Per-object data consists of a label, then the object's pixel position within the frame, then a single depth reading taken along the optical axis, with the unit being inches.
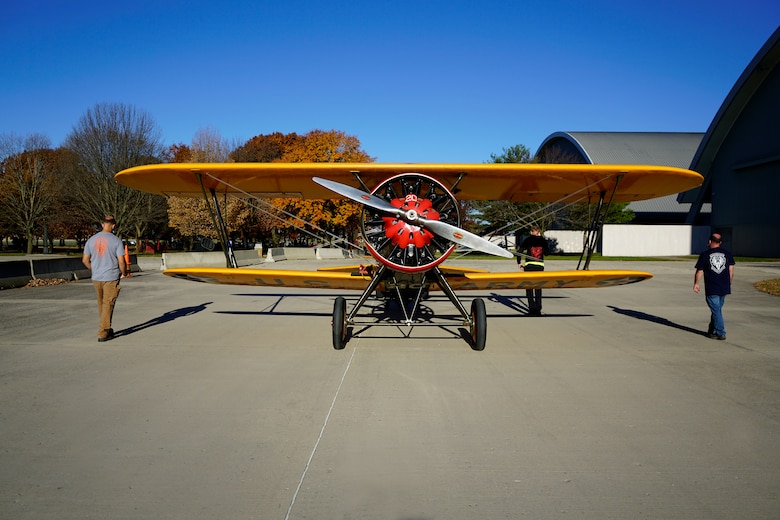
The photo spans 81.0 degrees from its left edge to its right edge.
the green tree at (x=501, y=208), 1290.7
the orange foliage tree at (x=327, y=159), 1390.3
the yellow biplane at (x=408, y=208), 231.0
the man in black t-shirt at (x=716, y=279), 268.7
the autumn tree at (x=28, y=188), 1390.3
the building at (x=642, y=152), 1978.3
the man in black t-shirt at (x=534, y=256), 352.5
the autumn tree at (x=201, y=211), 1354.6
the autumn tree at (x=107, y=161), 1143.6
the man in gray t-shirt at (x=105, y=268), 257.9
